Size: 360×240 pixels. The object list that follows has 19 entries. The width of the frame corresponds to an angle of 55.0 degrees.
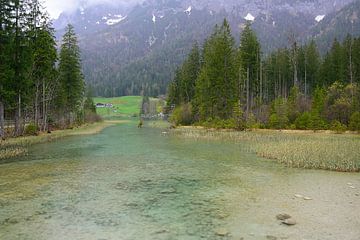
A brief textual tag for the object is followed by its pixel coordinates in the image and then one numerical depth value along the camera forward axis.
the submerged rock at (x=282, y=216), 11.32
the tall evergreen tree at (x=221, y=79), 61.50
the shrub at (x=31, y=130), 43.78
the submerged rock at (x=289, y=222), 10.79
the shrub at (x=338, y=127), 47.77
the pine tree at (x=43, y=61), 47.56
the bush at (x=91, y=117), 96.99
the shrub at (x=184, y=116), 72.12
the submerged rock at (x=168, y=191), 15.12
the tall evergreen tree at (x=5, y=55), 35.38
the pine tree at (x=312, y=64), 88.00
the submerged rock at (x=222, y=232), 9.98
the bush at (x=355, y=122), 47.00
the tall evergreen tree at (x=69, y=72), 65.19
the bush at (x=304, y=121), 52.60
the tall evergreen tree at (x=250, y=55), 73.94
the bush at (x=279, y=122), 55.38
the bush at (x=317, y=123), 51.59
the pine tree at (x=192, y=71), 83.62
